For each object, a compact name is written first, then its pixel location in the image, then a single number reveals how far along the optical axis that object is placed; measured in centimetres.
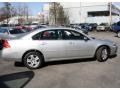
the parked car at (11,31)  814
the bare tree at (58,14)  2355
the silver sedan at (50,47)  399
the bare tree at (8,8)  1858
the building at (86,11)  2927
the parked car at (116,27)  1277
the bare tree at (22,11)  2789
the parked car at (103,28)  2050
